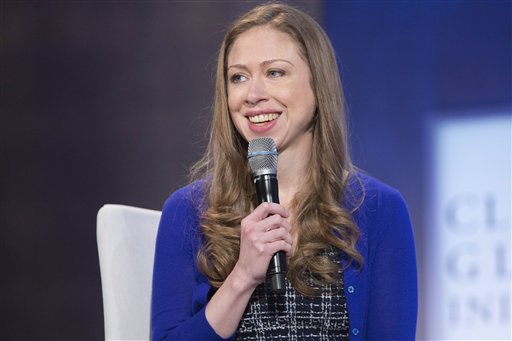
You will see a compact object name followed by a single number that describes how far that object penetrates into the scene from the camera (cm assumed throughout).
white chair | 726
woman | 721
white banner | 794
